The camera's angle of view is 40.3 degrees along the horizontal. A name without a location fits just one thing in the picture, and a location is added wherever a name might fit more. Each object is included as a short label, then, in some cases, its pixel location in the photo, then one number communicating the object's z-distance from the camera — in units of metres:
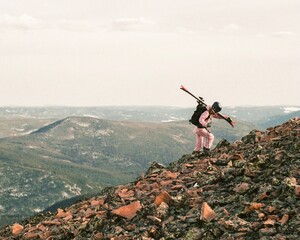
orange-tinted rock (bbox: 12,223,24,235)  20.27
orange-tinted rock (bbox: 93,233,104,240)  15.31
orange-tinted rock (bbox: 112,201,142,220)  16.31
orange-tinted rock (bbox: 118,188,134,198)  20.00
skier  26.94
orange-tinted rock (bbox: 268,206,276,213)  13.21
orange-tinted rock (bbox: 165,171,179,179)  21.30
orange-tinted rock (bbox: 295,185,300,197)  13.68
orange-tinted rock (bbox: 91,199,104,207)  20.70
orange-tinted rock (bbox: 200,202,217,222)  13.87
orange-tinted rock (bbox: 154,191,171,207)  16.45
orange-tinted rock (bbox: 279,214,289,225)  12.38
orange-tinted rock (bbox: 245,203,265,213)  13.65
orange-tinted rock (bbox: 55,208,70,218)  20.50
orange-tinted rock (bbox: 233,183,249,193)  15.55
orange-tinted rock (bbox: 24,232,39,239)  17.94
